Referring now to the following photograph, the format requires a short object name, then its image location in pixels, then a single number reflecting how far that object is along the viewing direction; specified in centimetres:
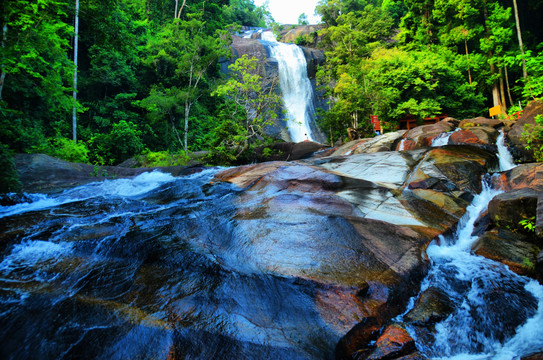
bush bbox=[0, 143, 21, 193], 637
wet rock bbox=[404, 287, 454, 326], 309
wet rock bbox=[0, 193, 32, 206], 617
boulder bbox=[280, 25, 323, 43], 4322
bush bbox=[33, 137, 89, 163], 1209
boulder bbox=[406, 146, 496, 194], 717
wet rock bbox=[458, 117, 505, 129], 1292
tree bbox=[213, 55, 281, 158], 1419
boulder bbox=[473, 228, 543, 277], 399
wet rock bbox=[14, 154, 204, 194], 817
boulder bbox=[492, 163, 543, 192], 634
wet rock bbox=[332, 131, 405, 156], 1356
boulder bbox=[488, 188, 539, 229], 477
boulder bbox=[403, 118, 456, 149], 1295
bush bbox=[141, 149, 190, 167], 1477
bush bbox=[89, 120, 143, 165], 1533
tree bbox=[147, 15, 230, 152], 1823
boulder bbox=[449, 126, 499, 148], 1065
